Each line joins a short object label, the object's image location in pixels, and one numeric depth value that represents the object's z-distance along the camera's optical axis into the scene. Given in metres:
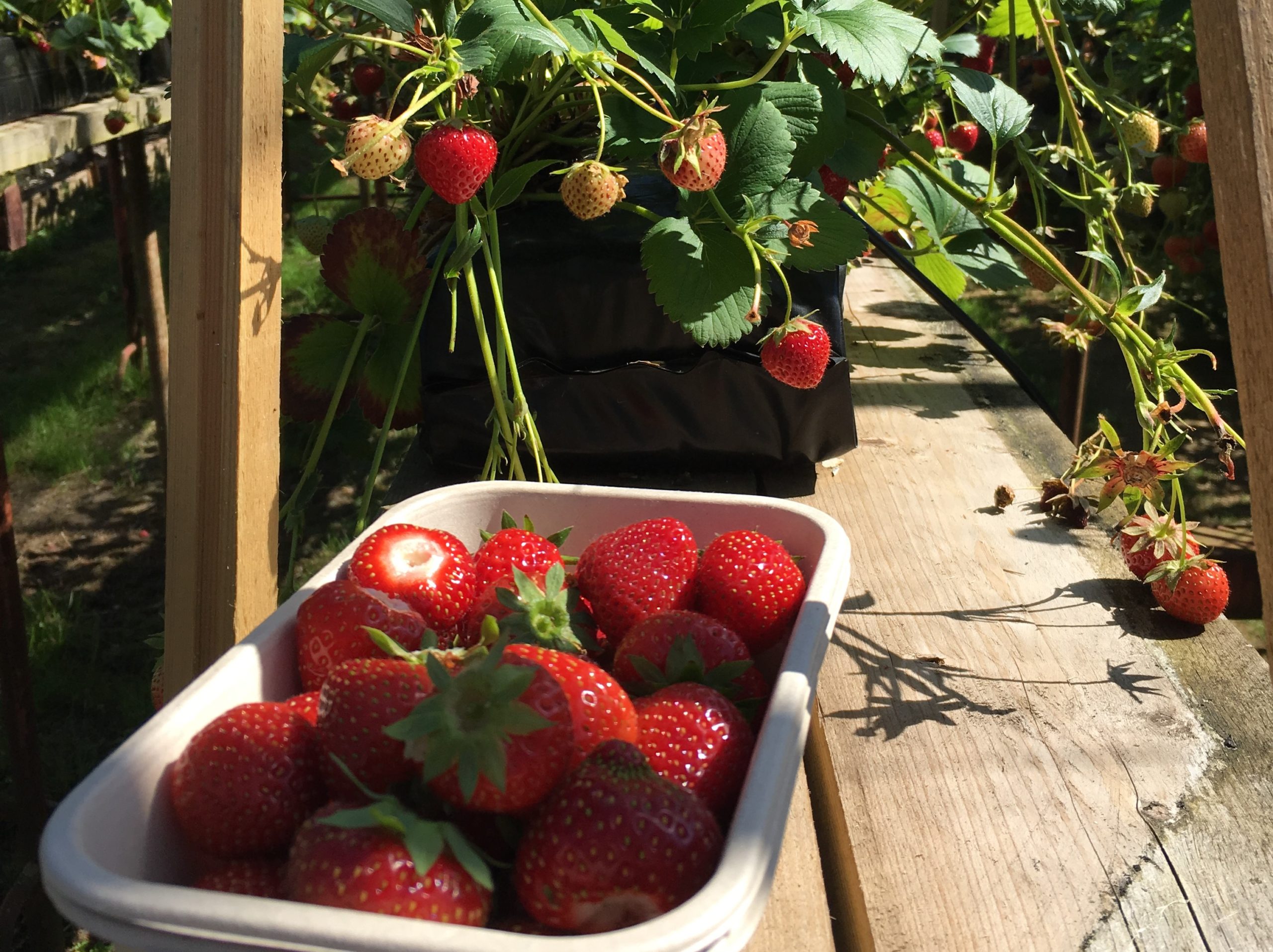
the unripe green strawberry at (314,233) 1.15
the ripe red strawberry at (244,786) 0.49
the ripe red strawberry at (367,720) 0.49
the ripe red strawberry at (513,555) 0.68
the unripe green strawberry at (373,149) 0.81
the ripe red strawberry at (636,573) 0.67
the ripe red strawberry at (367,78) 1.39
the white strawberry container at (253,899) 0.39
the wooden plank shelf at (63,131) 1.69
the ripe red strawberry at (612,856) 0.45
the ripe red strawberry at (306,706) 0.56
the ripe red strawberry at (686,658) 0.61
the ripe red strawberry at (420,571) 0.64
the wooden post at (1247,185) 0.46
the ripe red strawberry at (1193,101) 1.91
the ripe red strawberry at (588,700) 0.52
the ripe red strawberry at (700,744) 0.54
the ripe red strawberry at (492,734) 0.46
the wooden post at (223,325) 0.66
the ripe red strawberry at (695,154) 0.87
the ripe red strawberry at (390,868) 0.43
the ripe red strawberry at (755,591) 0.66
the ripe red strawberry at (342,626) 0.58
